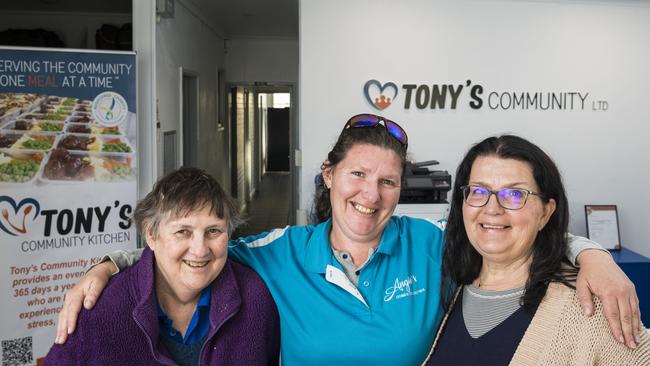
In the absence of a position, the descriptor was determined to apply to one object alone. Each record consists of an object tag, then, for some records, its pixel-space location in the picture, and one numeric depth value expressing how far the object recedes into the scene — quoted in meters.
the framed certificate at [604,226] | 5.05
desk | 4.48
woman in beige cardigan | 1.33
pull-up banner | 3.73
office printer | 4.40
